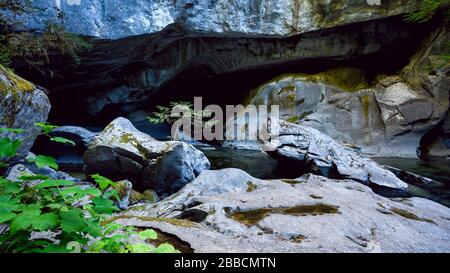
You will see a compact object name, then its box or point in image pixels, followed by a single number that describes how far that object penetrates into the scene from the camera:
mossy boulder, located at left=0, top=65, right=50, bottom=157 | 3.59
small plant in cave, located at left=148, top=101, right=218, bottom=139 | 14.96
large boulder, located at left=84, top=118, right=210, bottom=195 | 6.15
